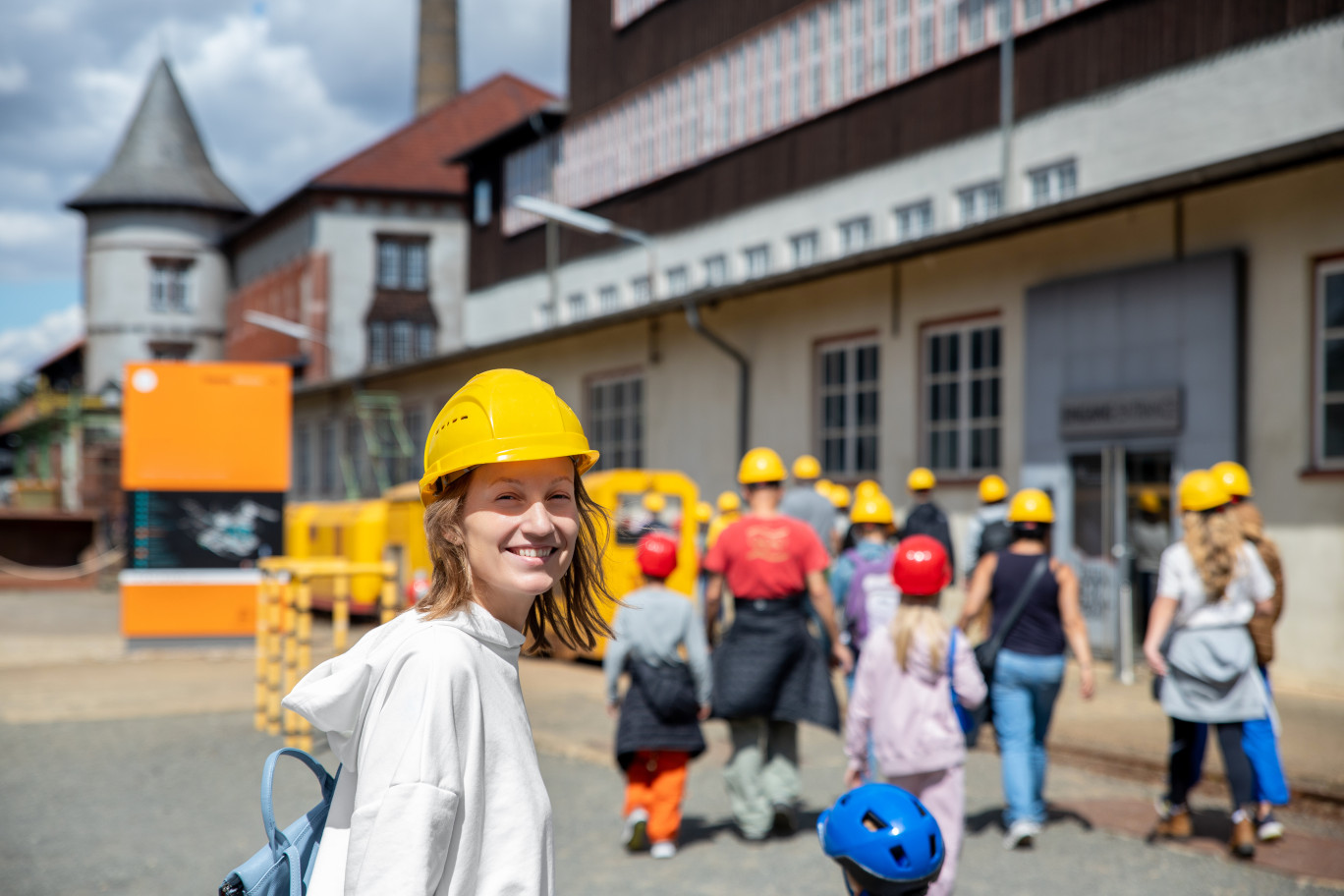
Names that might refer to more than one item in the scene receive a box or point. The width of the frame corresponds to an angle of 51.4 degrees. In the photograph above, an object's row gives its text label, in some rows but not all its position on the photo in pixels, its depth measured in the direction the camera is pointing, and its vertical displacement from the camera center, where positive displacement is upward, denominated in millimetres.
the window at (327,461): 40656 +84
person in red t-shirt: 7277 -1036
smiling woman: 1826 -305
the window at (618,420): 24906 +853
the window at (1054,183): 18719 +3934
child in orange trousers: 6859 -1172
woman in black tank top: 7168 -972
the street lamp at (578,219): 22281 +4142
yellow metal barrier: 10875 -1298
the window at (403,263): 50469 +7331
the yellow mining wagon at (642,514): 14844 -542
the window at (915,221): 21281 +3842
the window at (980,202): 20062 +3904
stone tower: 61531 +8523
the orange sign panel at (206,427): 17125 +441
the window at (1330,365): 12964 +1002
